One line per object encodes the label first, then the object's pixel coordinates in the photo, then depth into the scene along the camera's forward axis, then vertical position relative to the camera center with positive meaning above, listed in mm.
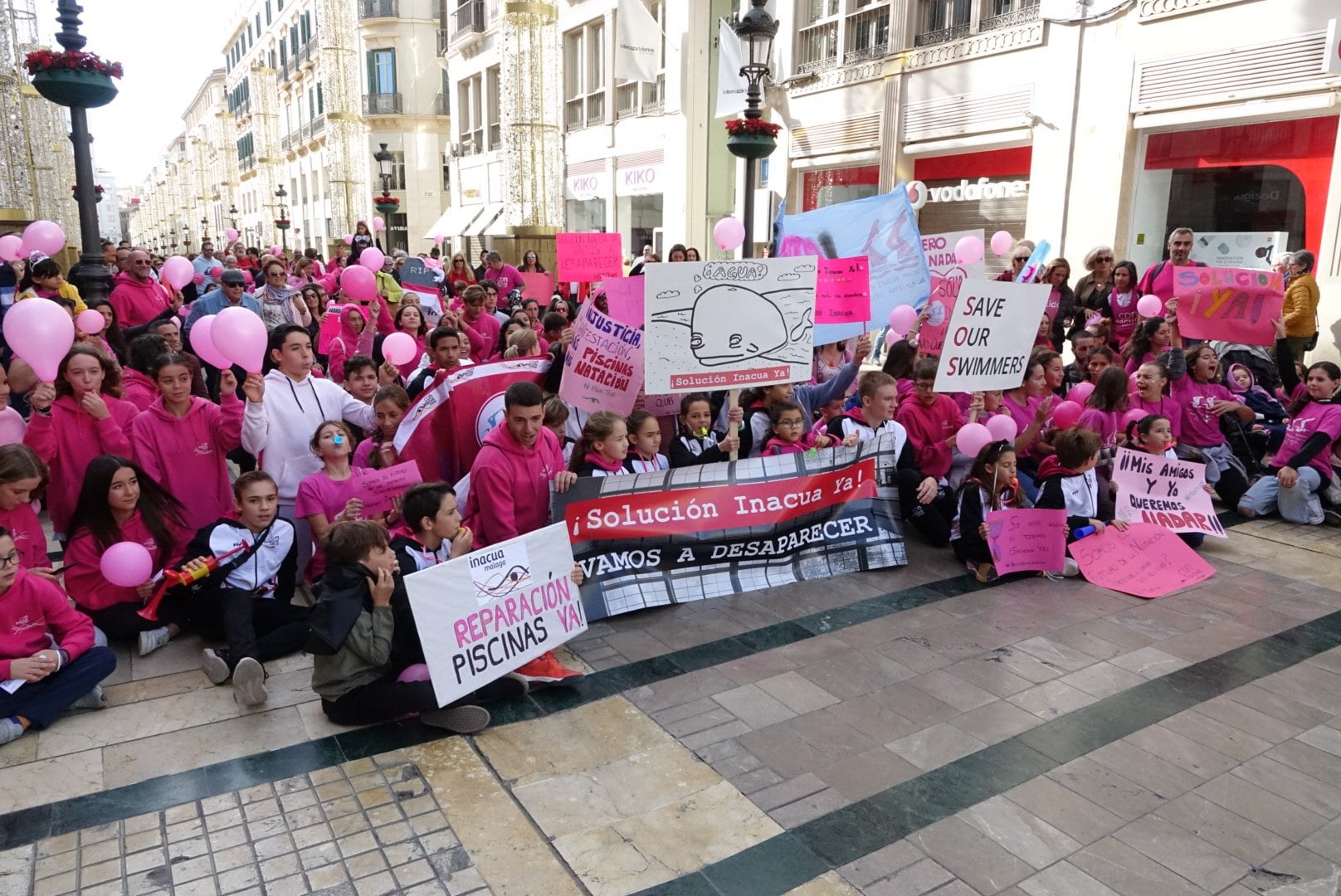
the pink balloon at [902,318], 7840 -452
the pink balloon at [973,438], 5984 -1096
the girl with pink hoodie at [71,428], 5074 -943
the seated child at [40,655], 3984 -1719
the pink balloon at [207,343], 5441 -521
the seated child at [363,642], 3857 -1586
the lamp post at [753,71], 9094 +1881
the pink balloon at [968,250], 8578 +119
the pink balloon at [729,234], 8664 +236
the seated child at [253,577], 4754 -1664
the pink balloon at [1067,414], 7156 -1119
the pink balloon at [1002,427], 6270 -1069
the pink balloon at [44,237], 9391 +137
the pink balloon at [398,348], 7043 -678
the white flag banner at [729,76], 17656 +3513
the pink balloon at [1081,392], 7586 -1018
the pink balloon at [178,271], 9711 -191
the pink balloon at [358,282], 8727 -245
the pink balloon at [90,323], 7117 -525
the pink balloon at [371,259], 11492 -41
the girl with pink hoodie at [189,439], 5289 -1045
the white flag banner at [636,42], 19766 +4491
